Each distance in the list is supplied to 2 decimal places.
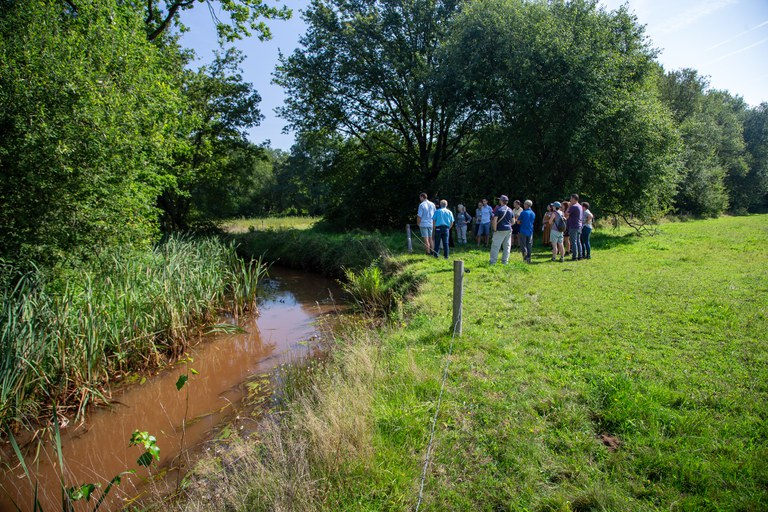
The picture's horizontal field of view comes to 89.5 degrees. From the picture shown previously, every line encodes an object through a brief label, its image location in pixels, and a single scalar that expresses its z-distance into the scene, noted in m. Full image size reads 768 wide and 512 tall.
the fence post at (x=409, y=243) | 13.46
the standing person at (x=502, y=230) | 10.39
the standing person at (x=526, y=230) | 10.62
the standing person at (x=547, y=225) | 12.70
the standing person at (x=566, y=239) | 12.82
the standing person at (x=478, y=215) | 14.95
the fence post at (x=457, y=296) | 5.50
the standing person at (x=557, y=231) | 10.95
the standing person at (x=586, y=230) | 11.53
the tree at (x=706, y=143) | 28.38
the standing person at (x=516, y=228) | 12.77
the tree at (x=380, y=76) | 19.66
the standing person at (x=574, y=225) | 11.09
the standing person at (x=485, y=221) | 14.44
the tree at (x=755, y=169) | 37.44
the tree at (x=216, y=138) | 21.66
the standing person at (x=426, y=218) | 11.59
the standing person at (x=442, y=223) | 11.58
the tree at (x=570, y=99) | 14.27
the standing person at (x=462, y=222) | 15.59
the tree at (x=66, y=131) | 6.43
